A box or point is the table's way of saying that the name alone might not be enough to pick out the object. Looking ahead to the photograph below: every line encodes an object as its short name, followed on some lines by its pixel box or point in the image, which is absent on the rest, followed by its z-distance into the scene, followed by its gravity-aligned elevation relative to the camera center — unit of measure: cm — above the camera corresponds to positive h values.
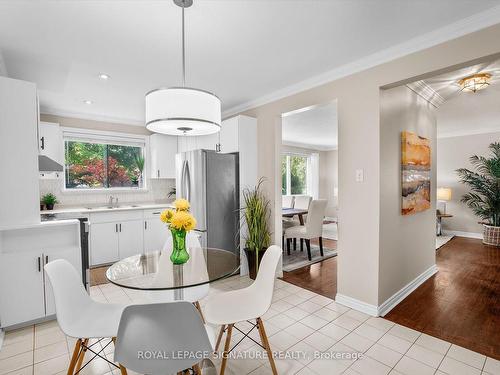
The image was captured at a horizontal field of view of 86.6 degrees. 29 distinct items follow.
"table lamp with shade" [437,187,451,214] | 613 -28
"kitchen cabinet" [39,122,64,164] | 388 +67
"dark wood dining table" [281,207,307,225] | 485 -55
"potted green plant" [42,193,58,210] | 404 -25
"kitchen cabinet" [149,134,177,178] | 489 +54
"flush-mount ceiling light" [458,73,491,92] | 289 +114
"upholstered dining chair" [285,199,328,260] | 435 -73
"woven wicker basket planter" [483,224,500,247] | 534 -109
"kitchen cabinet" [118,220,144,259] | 423 -88
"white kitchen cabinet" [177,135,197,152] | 453 +72
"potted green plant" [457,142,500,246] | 536 -19
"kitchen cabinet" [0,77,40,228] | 233 +29
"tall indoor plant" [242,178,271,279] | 343 -59
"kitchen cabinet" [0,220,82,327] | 235 -76
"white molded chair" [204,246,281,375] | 167 -83
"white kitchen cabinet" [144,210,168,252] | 449 -82
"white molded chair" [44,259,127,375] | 154 -83
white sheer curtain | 848 +26
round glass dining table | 158 -59
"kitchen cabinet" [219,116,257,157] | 362 +69
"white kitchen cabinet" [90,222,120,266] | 400 -91
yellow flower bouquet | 174 -28
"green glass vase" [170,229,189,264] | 185 -47
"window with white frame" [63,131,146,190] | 447 +42
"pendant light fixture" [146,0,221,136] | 160 +48
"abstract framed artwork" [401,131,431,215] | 291 +11
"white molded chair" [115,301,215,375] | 112 -68
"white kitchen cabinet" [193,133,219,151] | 397 +65
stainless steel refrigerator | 346 -12
